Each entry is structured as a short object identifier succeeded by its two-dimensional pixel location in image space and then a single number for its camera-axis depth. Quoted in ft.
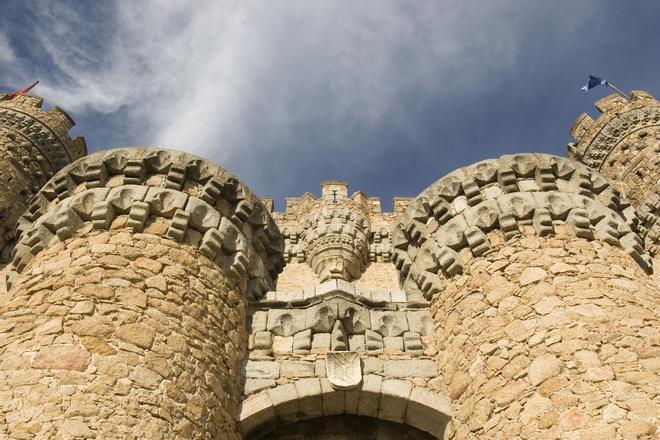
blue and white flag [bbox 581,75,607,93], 65.16
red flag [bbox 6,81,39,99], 51.77
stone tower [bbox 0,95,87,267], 39.99
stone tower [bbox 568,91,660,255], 42.32
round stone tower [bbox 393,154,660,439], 18.43
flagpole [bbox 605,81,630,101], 54.19
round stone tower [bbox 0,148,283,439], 17.70
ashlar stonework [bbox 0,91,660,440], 18.25
